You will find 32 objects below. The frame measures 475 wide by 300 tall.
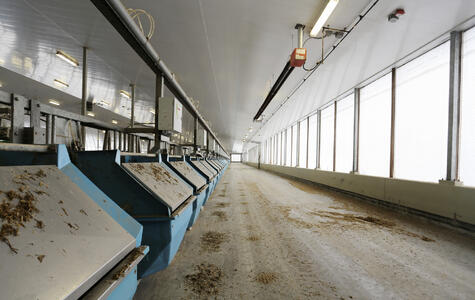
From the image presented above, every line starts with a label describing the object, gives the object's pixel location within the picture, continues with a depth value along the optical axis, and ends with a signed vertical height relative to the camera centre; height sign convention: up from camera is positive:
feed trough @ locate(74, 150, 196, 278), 1.13 -0.36
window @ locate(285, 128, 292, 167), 11.80 +0.30
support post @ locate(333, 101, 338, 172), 6.44 +0.91
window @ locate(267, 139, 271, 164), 18.01 +0.14
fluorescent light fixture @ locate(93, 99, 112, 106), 7.62 +1.90
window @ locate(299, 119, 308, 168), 9.33 +0.38
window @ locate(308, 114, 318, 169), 8.15 +0.51
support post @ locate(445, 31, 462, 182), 2.78 +0.66
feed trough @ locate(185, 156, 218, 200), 3.04 -0.35
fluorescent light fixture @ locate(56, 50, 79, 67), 4.35 +2.19
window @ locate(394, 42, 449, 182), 3.12 +0.74
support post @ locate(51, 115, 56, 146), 1.42 +0.12
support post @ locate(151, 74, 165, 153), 2.38 +0.67
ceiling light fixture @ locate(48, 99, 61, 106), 7.73 +1.88
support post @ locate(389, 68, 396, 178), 4.03 +0.75
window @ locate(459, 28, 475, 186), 2.68 +0.68
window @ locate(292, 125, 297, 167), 10.82 +0.38
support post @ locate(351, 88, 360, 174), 5.14 +0.65
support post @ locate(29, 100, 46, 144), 1.10 +0.13
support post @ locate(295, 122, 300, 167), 10.17 +0.10
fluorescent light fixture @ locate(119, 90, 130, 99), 6.65 +2.00
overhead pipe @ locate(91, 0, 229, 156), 1.38 +1.03
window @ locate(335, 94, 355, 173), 5.61 +0.64
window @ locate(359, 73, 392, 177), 4.29 +0.68
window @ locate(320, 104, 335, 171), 6.82 +0.58
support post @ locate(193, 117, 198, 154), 5.28 +0.54
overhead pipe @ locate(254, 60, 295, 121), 3.52 +1.55
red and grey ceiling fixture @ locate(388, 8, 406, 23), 2.50 +2.00
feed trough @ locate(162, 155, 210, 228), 2.06 -0.35
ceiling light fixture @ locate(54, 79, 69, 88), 5.88 +2.06
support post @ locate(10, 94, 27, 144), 1.02 +0.14
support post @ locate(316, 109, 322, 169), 7.65 +1.00
